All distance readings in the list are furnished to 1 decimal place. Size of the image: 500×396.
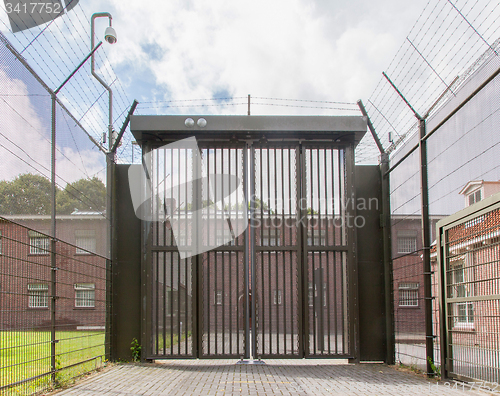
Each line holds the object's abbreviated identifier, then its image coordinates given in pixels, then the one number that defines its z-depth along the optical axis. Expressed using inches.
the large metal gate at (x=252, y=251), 328.5
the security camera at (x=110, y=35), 298.0
